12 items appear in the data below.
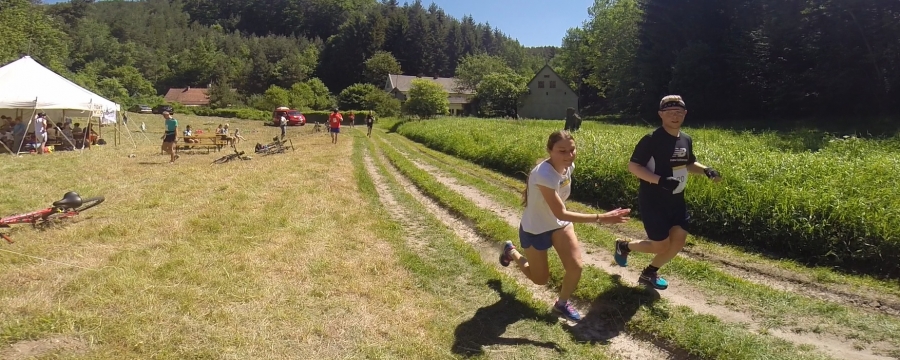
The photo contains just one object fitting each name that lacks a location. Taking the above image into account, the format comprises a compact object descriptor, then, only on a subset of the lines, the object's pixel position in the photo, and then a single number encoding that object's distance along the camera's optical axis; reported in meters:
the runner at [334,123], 20.80
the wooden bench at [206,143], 18.00
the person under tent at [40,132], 16.38
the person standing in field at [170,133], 15.39
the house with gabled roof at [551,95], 58.69
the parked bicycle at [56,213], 6.05
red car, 45.32
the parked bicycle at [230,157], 14.57
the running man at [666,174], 4.11
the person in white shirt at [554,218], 3.68
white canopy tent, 16.02
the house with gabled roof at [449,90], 73.44
